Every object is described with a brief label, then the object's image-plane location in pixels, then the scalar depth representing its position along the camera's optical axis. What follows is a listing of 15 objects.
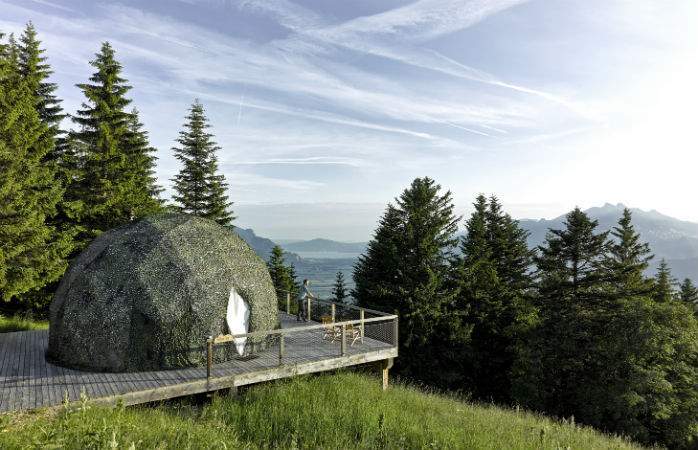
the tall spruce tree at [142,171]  29.06
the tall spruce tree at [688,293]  44.66
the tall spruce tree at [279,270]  49.50
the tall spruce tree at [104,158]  25.95
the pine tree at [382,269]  29.92
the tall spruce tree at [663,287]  32.08
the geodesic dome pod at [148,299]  11.87
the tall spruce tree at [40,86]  26.22
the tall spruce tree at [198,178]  34.75
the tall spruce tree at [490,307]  29.98
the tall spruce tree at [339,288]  53.34
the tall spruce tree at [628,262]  29.21
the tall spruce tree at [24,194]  19.58
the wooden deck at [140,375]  9.86
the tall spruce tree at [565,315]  25.98
